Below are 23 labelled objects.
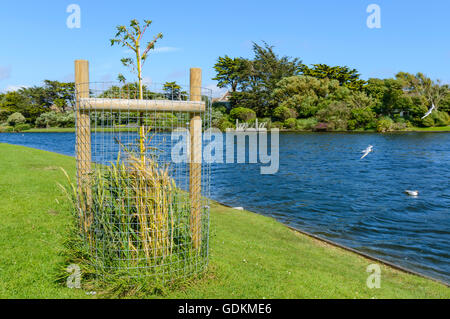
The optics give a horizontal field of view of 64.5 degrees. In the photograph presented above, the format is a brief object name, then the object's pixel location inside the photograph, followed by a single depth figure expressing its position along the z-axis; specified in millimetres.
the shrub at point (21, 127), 59978
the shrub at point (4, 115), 67688
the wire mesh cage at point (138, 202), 4516
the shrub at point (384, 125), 48281
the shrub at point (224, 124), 56569
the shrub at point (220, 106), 64738
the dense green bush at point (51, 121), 63981
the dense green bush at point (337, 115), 50438
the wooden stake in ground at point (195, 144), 4816
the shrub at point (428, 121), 49594
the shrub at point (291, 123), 54125
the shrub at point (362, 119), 50281
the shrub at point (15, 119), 63875
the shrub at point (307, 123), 52778
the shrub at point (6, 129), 59406
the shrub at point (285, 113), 55875
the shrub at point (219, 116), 53006
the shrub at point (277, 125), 55906
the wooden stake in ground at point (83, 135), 4680
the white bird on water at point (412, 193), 15095
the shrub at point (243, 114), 59312
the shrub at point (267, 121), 56169
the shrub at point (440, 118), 50241
